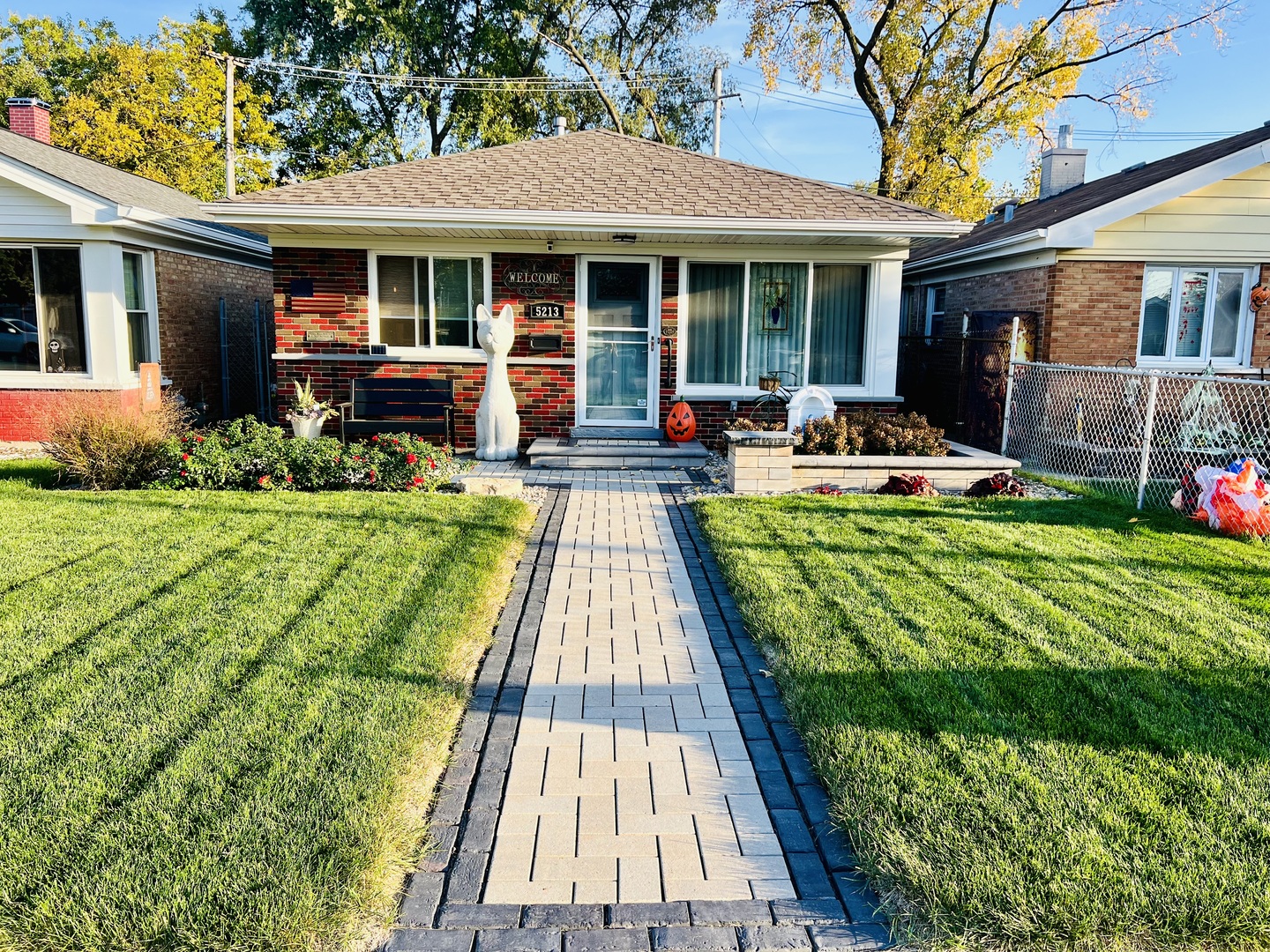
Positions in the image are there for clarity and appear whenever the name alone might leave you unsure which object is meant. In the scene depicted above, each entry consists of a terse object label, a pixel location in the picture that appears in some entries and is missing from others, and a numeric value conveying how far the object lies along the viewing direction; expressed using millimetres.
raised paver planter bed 8664
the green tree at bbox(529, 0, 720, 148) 27922
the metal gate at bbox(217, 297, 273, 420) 15555
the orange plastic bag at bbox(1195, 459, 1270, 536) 7176
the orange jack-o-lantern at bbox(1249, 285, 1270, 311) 12086
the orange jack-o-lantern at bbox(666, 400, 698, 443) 11430
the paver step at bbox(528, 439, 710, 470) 10461
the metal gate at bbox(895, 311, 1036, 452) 11336
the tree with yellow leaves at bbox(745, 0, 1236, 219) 21469
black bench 11422
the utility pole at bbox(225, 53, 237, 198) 22234
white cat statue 10742
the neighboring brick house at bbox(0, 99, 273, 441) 11727
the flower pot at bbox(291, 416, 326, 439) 10555
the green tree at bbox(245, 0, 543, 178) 26453
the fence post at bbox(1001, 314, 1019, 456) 10820
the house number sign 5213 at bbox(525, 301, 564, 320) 11734
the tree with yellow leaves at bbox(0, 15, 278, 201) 25969
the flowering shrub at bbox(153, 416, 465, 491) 8516
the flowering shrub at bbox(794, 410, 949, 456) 9406
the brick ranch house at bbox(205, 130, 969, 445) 11156
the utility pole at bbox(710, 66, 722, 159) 25344
